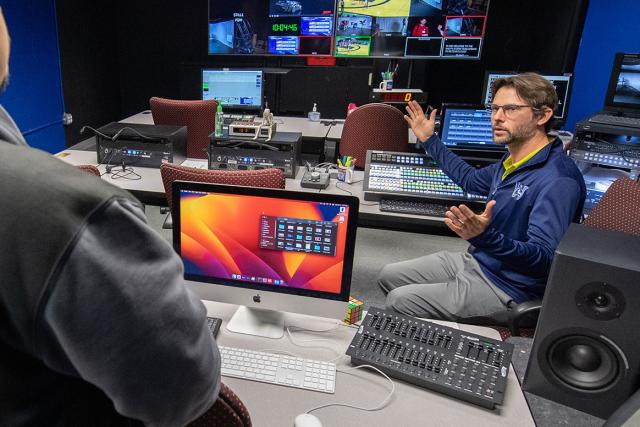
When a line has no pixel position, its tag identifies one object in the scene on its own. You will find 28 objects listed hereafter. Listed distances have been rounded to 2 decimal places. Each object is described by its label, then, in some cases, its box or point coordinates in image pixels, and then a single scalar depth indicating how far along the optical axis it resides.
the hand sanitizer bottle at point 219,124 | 2.59
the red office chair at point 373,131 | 3.44
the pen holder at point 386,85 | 4.15
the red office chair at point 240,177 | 1.77
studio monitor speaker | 0.99
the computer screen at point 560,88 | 3.42
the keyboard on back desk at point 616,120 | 3.07
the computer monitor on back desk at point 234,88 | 4.04
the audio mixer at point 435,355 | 1.09
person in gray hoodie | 0.49
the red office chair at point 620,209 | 1.83
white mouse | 0.89
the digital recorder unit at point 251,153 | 2.52
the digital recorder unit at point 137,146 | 2.61
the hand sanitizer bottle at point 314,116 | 4.37
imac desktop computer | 1.25
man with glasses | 1.67
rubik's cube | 1.36
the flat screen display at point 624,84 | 3.18
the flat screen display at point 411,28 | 4.69
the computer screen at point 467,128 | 2.78
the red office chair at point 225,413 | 0.75
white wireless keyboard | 1.12
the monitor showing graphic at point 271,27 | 4.89
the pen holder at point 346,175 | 2.60
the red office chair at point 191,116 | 3.42
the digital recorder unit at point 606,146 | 3.12
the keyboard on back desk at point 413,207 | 2.24
